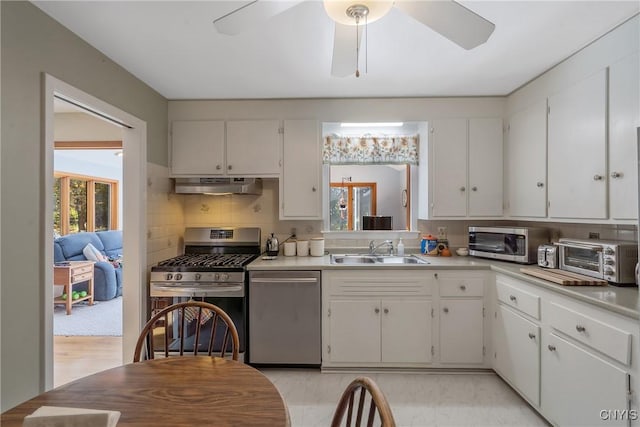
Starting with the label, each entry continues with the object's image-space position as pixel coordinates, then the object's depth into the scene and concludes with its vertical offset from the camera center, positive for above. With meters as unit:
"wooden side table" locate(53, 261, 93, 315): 4.04 -0.83
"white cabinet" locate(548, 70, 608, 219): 1.87 +0.42
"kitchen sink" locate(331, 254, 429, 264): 2.98 -0.43
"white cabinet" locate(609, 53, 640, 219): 1.67 +0.44
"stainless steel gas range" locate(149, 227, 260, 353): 2.50 -0.58
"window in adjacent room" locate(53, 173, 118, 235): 5.77 +0.20
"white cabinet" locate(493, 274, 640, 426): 1.41 -0.78
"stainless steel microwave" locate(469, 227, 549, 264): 2.44 -0.24
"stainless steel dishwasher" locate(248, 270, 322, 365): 2.55 -0.81
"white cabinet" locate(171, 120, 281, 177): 2.97 +0.63
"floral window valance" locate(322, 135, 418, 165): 3.22 +0.66
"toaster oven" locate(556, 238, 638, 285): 1.75 -0.27
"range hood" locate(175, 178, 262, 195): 2.91 +0.26
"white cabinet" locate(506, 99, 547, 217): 2.36 +0.42
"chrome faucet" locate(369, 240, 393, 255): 3.11 -0.33
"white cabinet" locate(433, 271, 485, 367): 2.52 -0.83
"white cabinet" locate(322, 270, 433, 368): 2.53 -0.86
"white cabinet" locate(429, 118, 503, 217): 2.86 +0.43
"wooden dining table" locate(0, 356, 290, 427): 0.91 -0.60
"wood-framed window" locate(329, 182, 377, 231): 3.33 +0.12
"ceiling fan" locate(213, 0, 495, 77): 1.19 +0.78
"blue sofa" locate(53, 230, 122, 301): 4.73 -0.83
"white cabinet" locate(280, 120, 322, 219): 2.96 +0.45
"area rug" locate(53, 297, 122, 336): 3.56 -1.33
